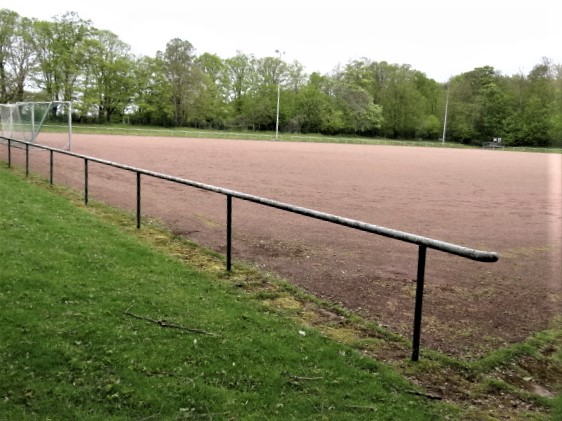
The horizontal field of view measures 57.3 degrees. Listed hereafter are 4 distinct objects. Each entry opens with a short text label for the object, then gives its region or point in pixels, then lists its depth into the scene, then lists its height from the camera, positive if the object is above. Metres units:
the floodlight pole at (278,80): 90.70 +10.92
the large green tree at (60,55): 66.31 +10.30
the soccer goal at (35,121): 21.73 +0.52
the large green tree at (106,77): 70.19 +8.06
